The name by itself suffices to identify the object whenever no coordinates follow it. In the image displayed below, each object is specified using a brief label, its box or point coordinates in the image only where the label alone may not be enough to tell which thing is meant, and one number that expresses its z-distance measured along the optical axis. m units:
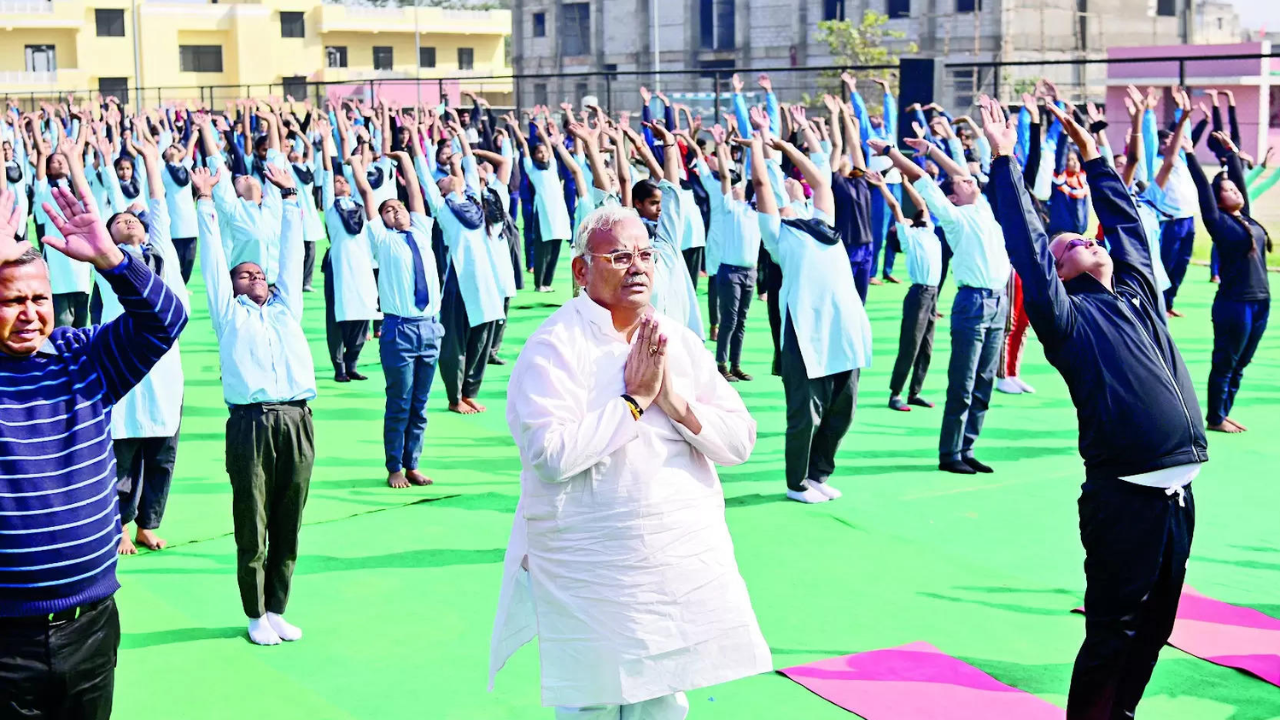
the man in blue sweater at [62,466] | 3.55
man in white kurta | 3.69
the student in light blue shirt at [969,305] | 8.84
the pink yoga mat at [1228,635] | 5.73
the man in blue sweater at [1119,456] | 4.64
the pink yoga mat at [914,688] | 5.27
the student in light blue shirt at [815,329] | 8.05
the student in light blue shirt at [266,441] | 5.95
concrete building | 45.25
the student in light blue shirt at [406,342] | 8.53
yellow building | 53.94
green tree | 46.00
